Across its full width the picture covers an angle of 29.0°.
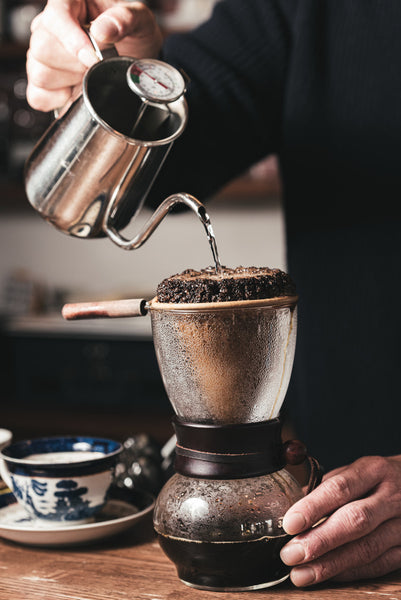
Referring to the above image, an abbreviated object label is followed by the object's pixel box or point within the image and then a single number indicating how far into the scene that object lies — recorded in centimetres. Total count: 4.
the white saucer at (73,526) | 85
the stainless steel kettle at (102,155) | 92
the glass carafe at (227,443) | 74
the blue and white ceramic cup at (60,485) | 86
